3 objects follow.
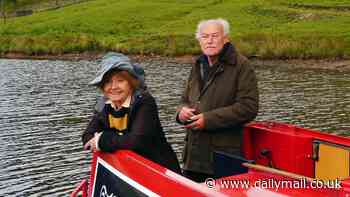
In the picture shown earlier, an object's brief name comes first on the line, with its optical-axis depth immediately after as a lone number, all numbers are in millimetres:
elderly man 6738
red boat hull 5777
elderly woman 6192
